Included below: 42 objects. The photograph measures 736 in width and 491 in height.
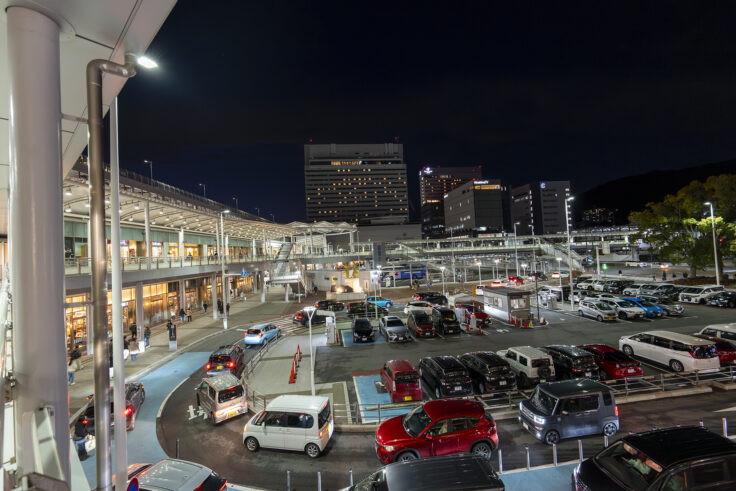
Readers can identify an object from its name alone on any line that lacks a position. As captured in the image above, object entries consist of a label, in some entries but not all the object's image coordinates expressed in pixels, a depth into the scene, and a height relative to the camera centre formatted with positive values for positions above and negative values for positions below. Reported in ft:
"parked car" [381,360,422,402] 38.29 -14.92
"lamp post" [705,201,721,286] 93.74 -5.25
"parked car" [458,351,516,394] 39.14 -14.69
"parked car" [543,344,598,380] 41.16 -14.58
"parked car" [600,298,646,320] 74.59 -14.76
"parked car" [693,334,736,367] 43.62 -14.60
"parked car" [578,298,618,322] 75.51 -15.30
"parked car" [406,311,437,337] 67.82 -14.93
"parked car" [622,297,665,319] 75.82 -15.18
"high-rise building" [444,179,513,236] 454.81 +51.22
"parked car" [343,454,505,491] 18.44 -12.59
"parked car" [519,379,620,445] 29.30 -14.64
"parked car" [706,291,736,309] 80.84 -14.79
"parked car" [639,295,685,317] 76.28 -15.42
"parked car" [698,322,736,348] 47.39 -13.57
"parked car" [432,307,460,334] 70.90 -15.12
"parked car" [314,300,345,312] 102.39 -15.65
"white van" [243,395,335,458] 29.73 -15.11
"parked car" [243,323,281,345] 67.31 -15.40
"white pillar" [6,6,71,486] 8.73 +0.98
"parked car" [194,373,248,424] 36.32 -15.06
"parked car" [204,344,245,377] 49.14 -15.07
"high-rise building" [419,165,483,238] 616.80 +53.75
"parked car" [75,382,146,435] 31.85 -14.84
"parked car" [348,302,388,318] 93.30 -15.94
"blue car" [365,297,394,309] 103.58 -15.68
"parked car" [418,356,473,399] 38.11 -14.64
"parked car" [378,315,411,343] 66.28 -15.38
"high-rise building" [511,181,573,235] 486.79 +52.97
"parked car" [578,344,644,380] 41.11 -14.80
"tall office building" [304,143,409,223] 489.67 +97.38
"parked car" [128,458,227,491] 21.42 -13.89
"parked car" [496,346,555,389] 40.81 -14.68
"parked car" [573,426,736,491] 18.42 -12.52
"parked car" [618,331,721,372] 41.45 -14.26
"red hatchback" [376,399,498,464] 27.17 -14.88
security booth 75.41 -13.71
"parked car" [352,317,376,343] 67.41 -15.71
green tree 107.04 +5.11
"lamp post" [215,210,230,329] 118.86 -10.97
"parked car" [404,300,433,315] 90.48 -14.87
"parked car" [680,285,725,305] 85.97 -14.05
